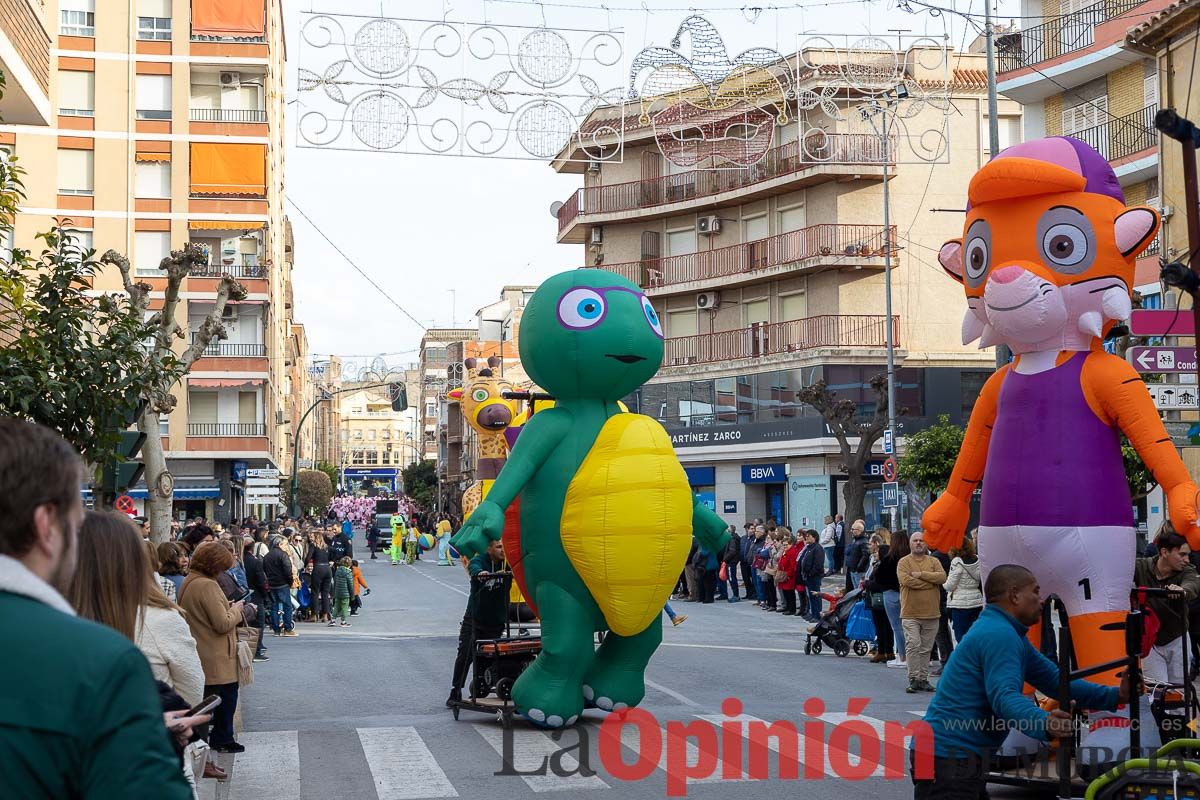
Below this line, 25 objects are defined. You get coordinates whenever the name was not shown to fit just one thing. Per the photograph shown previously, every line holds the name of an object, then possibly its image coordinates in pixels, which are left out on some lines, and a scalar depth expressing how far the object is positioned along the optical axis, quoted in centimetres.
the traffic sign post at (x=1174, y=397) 1534
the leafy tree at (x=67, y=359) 1162
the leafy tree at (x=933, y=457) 3017
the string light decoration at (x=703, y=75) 2206
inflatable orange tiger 951
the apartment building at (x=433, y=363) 13299
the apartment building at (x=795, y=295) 4347
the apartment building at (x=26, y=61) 1644
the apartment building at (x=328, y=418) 15650
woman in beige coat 994
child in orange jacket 2686
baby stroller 1819
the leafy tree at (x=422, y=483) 11125
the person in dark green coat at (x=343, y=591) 2448
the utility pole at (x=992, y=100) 2338
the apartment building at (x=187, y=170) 4666
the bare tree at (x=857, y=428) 3478
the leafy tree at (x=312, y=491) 8725
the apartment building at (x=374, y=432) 18838
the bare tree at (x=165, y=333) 2128
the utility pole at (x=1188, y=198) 880
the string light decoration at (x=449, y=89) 1873
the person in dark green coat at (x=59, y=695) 269
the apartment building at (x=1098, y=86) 2816
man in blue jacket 601
